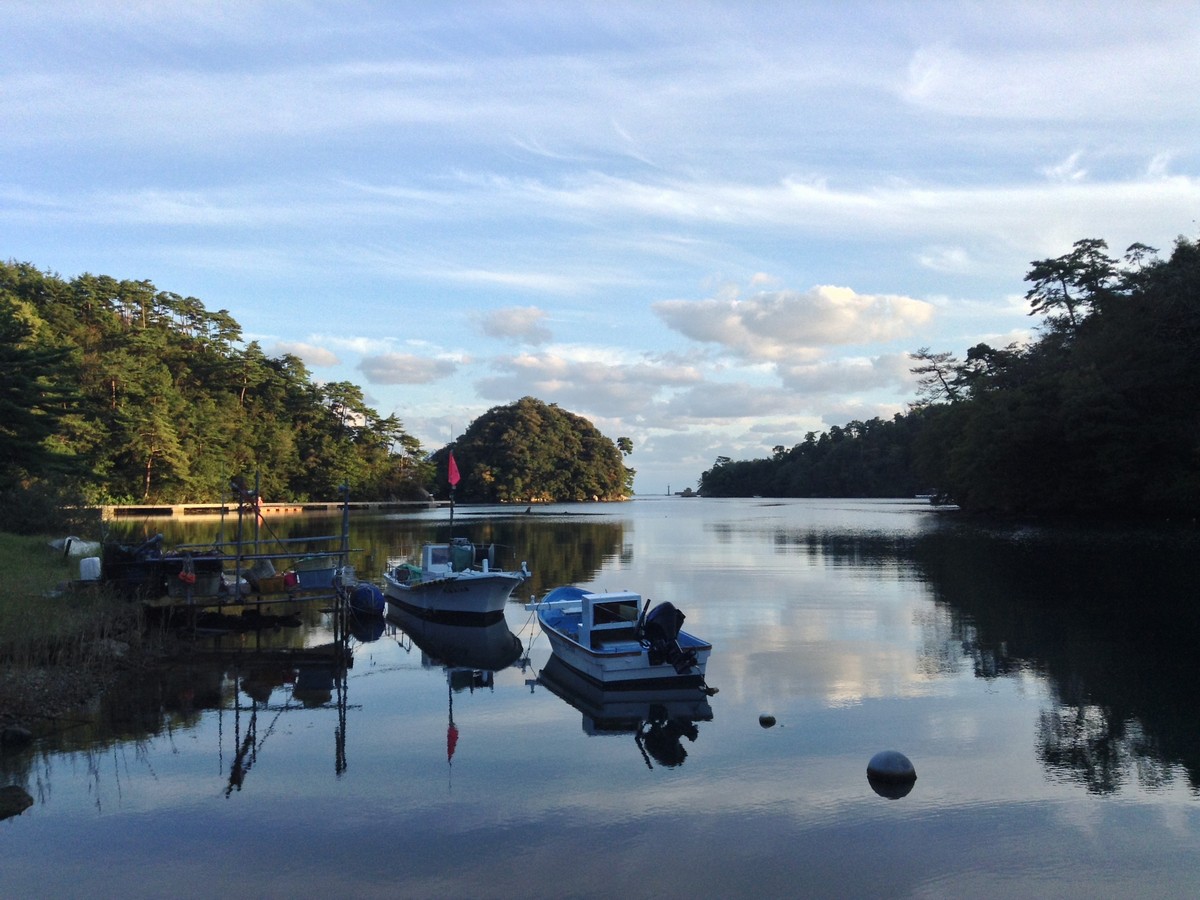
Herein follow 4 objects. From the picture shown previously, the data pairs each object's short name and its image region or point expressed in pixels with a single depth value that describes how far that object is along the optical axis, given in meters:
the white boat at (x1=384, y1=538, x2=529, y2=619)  25.02
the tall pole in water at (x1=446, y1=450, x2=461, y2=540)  30.09
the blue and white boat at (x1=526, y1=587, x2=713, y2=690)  16.92
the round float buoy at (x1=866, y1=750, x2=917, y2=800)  11.73
